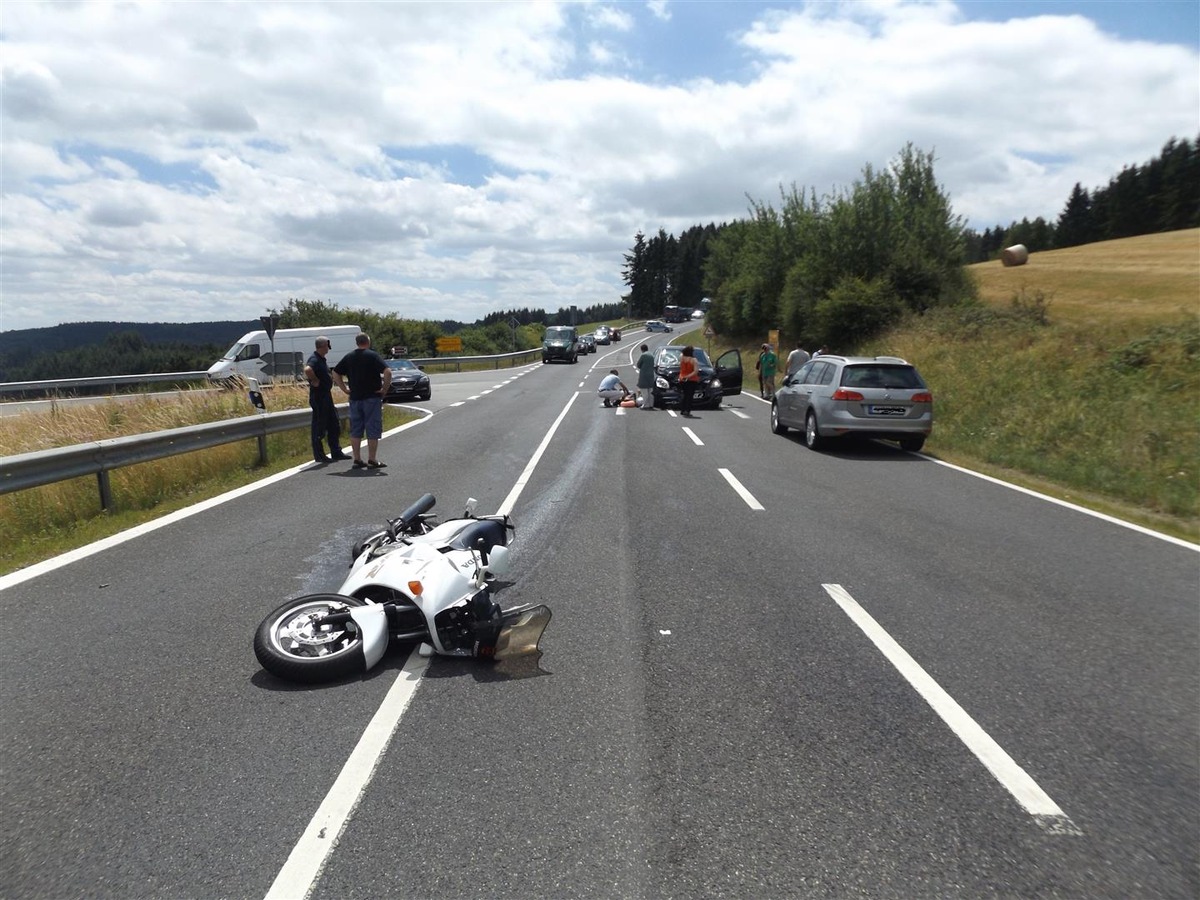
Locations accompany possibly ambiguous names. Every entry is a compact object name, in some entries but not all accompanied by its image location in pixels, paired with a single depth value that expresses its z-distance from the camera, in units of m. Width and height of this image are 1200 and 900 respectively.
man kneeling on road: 24.12
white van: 29.48
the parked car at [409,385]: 27.73
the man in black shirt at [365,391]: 11.71
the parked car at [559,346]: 55.25
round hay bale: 62.47
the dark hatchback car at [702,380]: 23.09
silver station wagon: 13.86
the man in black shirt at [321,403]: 12.11
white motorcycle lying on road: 4.34
